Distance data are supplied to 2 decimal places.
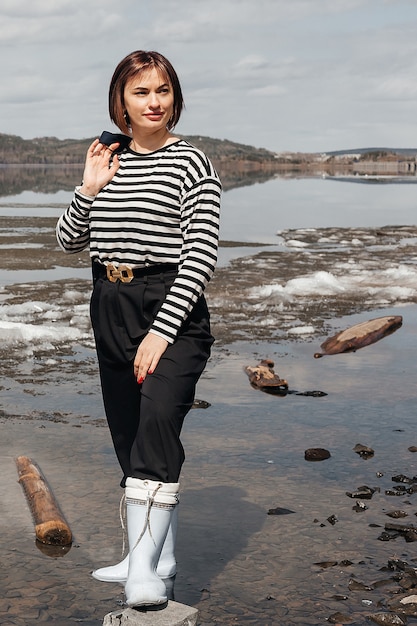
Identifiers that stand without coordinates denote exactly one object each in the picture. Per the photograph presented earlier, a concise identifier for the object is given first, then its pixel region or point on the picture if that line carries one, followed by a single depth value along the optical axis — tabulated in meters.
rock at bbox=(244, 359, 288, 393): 8.41
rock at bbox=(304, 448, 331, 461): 6.46
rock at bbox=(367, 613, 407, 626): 4.11
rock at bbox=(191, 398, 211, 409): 7.74
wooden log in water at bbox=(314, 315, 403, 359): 10.23
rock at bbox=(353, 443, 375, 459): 6.52
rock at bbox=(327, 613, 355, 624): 4.15
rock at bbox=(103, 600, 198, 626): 3.77
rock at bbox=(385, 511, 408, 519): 5.37
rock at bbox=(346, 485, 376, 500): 5.73
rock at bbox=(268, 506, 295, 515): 5.45
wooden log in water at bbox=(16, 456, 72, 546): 4.96
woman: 3.79
